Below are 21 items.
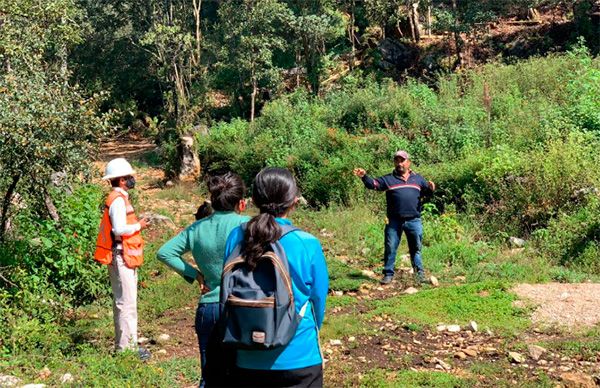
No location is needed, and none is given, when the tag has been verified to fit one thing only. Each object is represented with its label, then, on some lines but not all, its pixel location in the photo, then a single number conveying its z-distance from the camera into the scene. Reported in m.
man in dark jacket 7.27
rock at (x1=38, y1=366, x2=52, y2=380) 4.96
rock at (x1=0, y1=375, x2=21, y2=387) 4.63
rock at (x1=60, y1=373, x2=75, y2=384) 4.73
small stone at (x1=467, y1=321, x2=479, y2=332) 6.14
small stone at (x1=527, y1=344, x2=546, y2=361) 5.37
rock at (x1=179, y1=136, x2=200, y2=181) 17.58
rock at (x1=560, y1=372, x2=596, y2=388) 4.76
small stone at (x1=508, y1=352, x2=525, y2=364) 5.30
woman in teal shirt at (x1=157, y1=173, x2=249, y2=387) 3.55
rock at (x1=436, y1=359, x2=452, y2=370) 5.28
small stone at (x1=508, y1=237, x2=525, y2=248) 9.14
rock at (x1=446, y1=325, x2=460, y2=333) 6.18
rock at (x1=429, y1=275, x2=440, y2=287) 7.57
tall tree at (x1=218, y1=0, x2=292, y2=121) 23.59
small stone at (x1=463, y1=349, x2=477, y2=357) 5.54
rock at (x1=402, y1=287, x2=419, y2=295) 7.30
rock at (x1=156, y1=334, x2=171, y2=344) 6.17
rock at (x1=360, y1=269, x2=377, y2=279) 8.16
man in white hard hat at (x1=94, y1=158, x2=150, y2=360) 5.13
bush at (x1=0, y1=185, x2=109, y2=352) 5.89
